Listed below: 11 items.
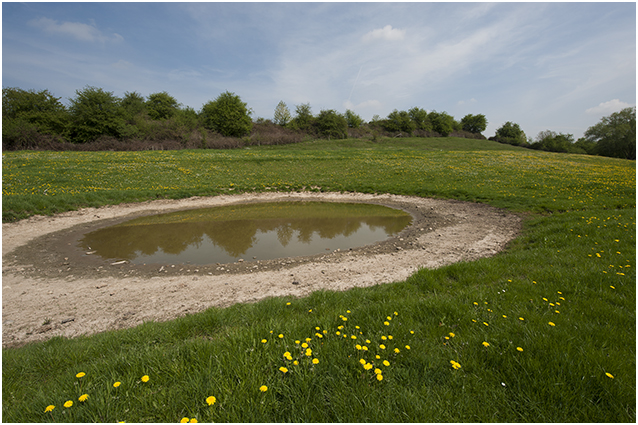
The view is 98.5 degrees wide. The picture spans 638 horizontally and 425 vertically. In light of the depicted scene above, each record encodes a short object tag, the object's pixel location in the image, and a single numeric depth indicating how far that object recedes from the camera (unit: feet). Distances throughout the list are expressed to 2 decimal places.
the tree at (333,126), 229.45
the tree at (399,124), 278.05
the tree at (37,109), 153.07
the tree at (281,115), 241.35
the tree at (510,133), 319.47
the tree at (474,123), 352.08
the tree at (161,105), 229.35
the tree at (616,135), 210.59
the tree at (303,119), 235.20
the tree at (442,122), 298.35
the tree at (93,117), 152.25
